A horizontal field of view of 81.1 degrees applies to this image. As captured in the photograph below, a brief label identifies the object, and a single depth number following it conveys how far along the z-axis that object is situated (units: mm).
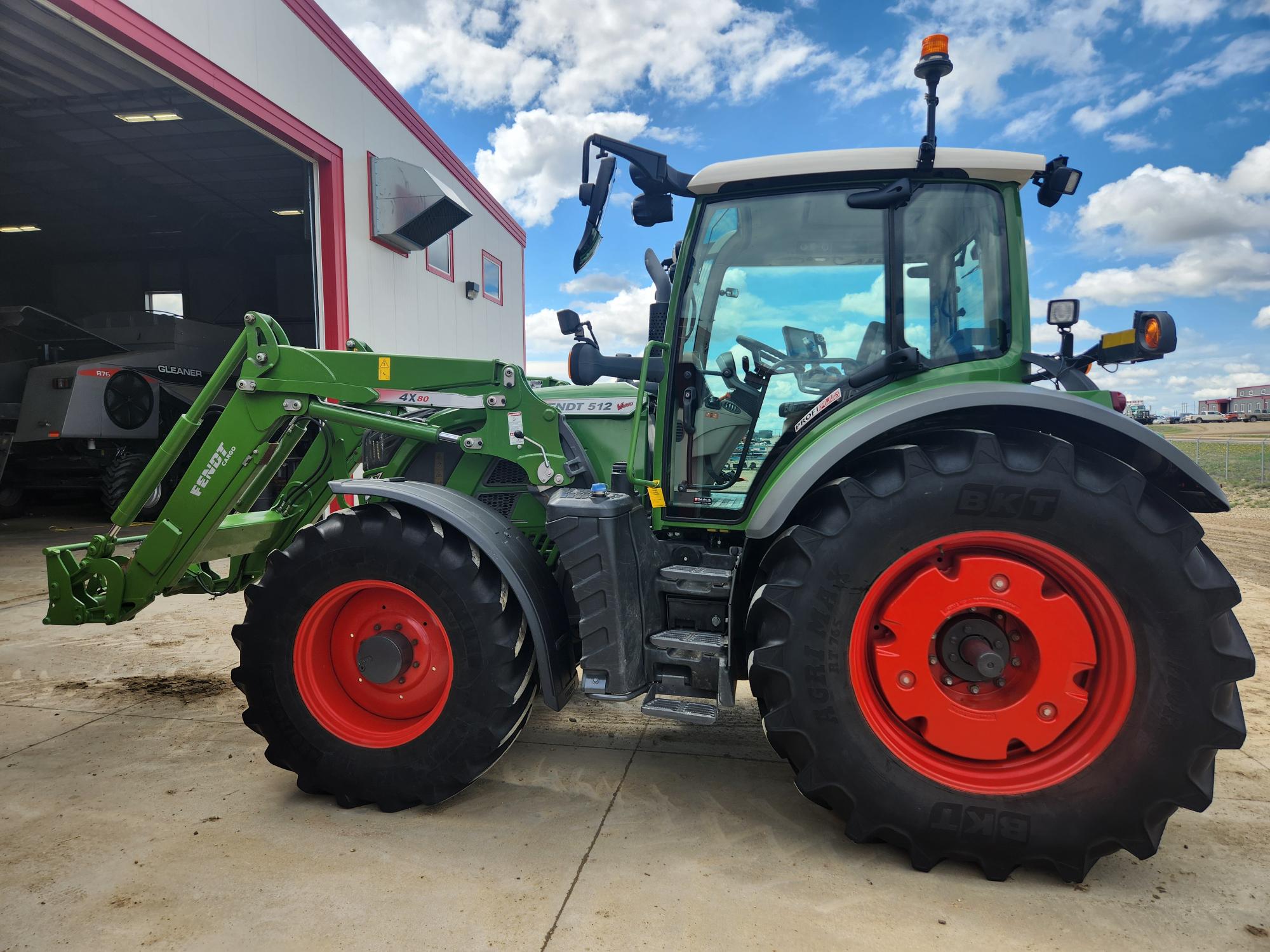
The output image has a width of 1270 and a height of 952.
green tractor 2289
